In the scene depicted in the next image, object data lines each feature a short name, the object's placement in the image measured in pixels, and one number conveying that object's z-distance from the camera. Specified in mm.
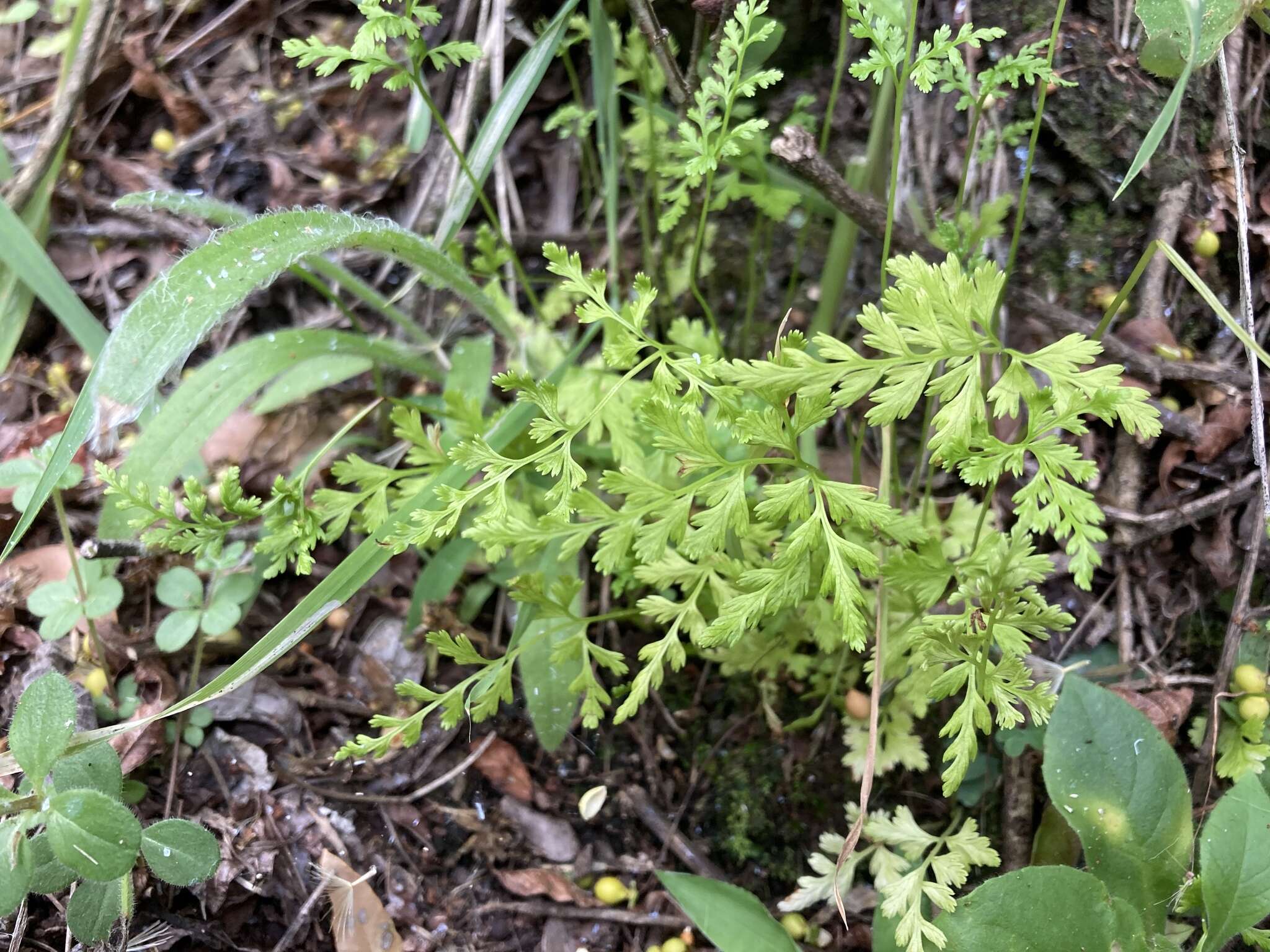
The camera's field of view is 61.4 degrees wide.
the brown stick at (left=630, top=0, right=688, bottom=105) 334
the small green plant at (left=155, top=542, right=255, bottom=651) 369
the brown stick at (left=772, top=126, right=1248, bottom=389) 352
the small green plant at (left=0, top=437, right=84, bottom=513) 359
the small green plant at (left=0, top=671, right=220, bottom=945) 291
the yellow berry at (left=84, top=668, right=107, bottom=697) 365
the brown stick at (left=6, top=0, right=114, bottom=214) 444
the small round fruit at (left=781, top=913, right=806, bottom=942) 351
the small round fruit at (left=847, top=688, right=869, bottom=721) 358
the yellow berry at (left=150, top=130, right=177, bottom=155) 489
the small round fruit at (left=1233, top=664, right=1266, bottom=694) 339
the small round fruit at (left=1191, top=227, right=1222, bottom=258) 391
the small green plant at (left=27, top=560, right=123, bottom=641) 359
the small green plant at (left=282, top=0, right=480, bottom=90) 312
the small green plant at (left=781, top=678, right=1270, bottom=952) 294
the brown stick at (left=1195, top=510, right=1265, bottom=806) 344
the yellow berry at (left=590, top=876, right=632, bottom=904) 361
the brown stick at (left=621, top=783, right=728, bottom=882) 362
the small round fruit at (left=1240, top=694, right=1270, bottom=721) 330
